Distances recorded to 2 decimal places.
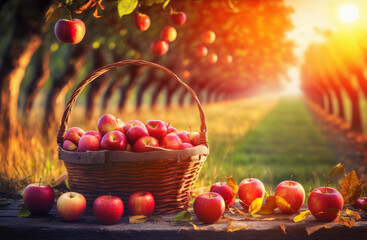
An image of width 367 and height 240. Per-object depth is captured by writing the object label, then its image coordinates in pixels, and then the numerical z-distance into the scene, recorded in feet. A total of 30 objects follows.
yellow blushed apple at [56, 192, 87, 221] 8.68
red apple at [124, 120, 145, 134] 10.07
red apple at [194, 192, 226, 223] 8.67
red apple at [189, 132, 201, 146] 10.62
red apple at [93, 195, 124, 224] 8.42
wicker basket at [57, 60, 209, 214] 8.87
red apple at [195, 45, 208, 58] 17.43
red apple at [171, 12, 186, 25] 13.92
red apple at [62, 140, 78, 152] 9.91
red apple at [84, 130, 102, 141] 9.69
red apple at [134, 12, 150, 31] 12.56
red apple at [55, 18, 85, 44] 9.75
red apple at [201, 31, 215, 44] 16.87
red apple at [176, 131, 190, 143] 10.39
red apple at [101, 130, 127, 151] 9.12
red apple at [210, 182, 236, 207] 9.86
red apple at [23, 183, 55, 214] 9.12
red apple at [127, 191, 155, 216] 8.89
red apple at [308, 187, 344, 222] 8.80
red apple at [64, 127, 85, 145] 10.18
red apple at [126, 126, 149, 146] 9.52
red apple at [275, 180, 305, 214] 9.42
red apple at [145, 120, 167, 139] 10.03
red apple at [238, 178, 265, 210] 9.79
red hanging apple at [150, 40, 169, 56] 14.60
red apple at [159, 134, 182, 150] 9.57
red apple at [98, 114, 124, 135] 10.06
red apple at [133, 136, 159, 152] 9.23
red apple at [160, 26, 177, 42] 14.30
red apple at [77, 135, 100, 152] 9.27
